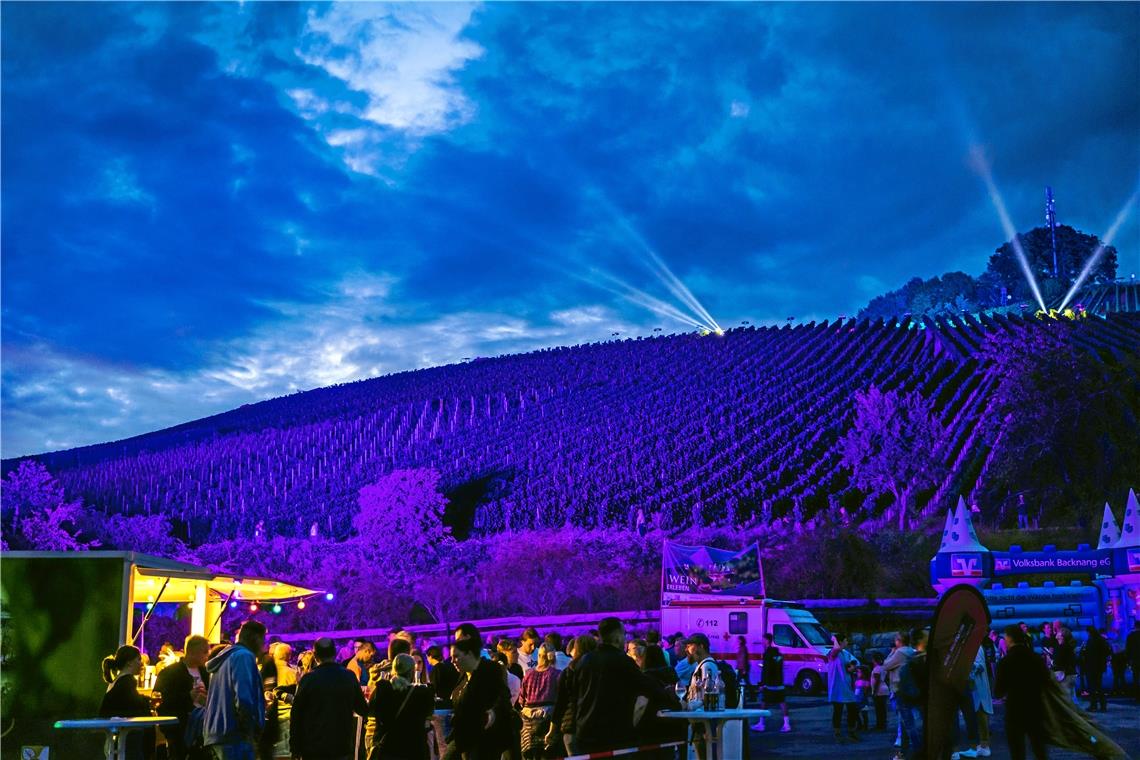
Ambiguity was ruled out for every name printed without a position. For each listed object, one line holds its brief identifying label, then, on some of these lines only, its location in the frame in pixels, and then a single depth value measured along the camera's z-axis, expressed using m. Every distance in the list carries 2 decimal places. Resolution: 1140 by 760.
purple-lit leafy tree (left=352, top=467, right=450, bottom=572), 56.62
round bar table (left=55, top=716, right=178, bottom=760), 8.24
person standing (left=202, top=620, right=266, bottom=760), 7.90
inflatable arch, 26.78
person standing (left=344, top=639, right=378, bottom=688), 12.46
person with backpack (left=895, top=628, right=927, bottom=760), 11.18
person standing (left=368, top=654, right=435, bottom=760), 8.36
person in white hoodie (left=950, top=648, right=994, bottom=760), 14.06
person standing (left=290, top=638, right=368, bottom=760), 7.98
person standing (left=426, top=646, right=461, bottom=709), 9.41
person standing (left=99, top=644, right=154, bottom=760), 8.66
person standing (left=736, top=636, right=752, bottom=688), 22.33
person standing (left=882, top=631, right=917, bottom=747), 12.42
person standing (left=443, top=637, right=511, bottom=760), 8.03
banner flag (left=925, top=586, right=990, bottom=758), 7.96
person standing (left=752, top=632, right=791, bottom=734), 20.78
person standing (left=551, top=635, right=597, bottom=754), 7.54
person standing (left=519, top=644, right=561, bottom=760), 9.98
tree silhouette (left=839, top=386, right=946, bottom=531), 57.69
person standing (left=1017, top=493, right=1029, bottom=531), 50.79
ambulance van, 24.86
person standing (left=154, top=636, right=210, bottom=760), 8.93
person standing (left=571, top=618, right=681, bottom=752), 7.42
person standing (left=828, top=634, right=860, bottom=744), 17.05
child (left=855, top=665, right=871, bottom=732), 19.36
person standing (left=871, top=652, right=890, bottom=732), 19.08
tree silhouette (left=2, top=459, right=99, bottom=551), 60.81
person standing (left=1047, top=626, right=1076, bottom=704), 17.77
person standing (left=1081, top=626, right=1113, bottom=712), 20.05
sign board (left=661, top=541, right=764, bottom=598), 25.09
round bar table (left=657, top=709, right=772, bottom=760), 7.90
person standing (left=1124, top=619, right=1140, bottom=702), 20.94
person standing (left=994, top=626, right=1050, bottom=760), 10.02
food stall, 10.73
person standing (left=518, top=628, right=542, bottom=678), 11.09
